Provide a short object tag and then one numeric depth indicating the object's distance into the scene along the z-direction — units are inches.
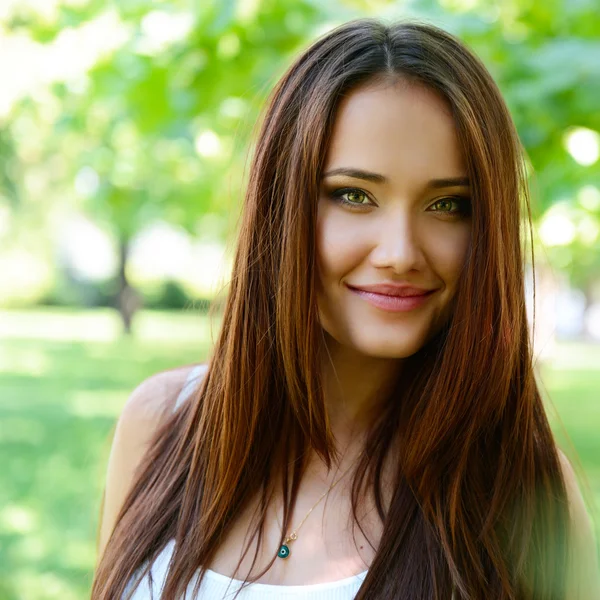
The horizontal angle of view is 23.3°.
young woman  36.9
